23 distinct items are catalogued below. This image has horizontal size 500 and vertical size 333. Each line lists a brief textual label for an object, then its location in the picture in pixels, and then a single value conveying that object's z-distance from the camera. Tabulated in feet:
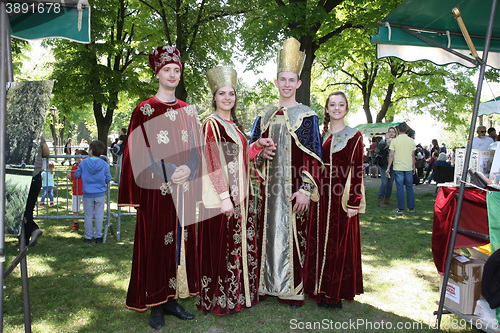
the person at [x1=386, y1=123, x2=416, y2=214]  26.66
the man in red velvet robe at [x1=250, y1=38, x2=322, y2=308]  11.45
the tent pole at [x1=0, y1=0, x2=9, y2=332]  7.27
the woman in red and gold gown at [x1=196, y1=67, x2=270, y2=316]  10.65
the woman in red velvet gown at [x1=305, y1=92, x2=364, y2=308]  11.43
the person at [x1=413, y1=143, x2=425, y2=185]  49.03
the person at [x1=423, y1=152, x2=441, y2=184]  52.24
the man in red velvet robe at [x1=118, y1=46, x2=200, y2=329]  10.02
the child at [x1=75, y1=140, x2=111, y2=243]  18.51
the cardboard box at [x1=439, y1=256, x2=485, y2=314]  9.88
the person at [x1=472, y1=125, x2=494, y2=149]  28.48
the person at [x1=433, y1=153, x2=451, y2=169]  40.19
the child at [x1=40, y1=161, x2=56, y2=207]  27.14
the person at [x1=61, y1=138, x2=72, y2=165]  75.25
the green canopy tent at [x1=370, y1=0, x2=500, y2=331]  9.30
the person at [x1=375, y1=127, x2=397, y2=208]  29.61
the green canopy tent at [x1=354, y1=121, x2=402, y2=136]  67.80
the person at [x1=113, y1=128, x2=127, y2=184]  46.04
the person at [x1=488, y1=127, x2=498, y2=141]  31.63
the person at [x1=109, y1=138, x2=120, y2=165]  48.09
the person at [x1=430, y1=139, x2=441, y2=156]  55.72
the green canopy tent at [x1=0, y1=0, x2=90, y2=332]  7.32
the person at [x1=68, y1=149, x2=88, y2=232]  20.56
